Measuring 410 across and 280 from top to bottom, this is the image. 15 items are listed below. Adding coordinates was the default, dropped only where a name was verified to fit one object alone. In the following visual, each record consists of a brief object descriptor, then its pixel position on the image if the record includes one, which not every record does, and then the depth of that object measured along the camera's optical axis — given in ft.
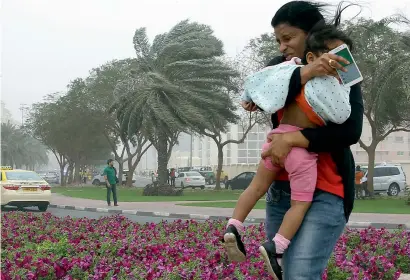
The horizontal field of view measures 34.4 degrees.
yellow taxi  66.64
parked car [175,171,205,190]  152.25
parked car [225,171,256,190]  139.74
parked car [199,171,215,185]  196.95
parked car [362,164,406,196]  115.96
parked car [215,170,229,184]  204.29
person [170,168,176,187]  150.92
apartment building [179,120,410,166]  299.17
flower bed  18.22
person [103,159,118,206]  74.28
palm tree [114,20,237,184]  95.66
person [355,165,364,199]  92.38
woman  9.13
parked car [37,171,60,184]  239.99
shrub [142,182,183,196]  107.55
